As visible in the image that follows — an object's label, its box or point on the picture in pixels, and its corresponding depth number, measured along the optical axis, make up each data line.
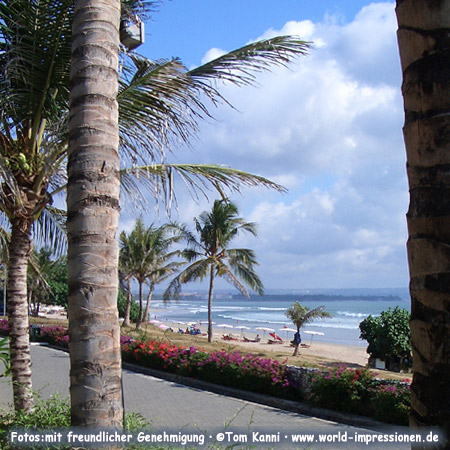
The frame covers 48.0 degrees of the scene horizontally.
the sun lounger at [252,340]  39.61
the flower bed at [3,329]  23.57
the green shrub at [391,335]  19.58
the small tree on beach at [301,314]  24.77
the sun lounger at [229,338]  39.33
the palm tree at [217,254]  27.67
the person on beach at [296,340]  25.80
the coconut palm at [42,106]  5.86
